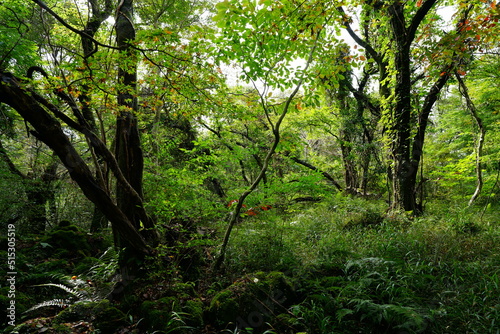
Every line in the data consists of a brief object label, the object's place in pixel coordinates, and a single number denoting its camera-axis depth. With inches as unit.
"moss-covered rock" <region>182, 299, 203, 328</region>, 130.2
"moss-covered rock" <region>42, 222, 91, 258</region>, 255.4
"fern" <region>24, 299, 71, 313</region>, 140.7
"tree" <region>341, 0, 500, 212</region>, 251.9
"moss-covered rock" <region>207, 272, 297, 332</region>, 131.8
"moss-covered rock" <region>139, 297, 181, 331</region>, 127.0
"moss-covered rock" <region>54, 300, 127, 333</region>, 131.0
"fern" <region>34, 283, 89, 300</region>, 157.1
